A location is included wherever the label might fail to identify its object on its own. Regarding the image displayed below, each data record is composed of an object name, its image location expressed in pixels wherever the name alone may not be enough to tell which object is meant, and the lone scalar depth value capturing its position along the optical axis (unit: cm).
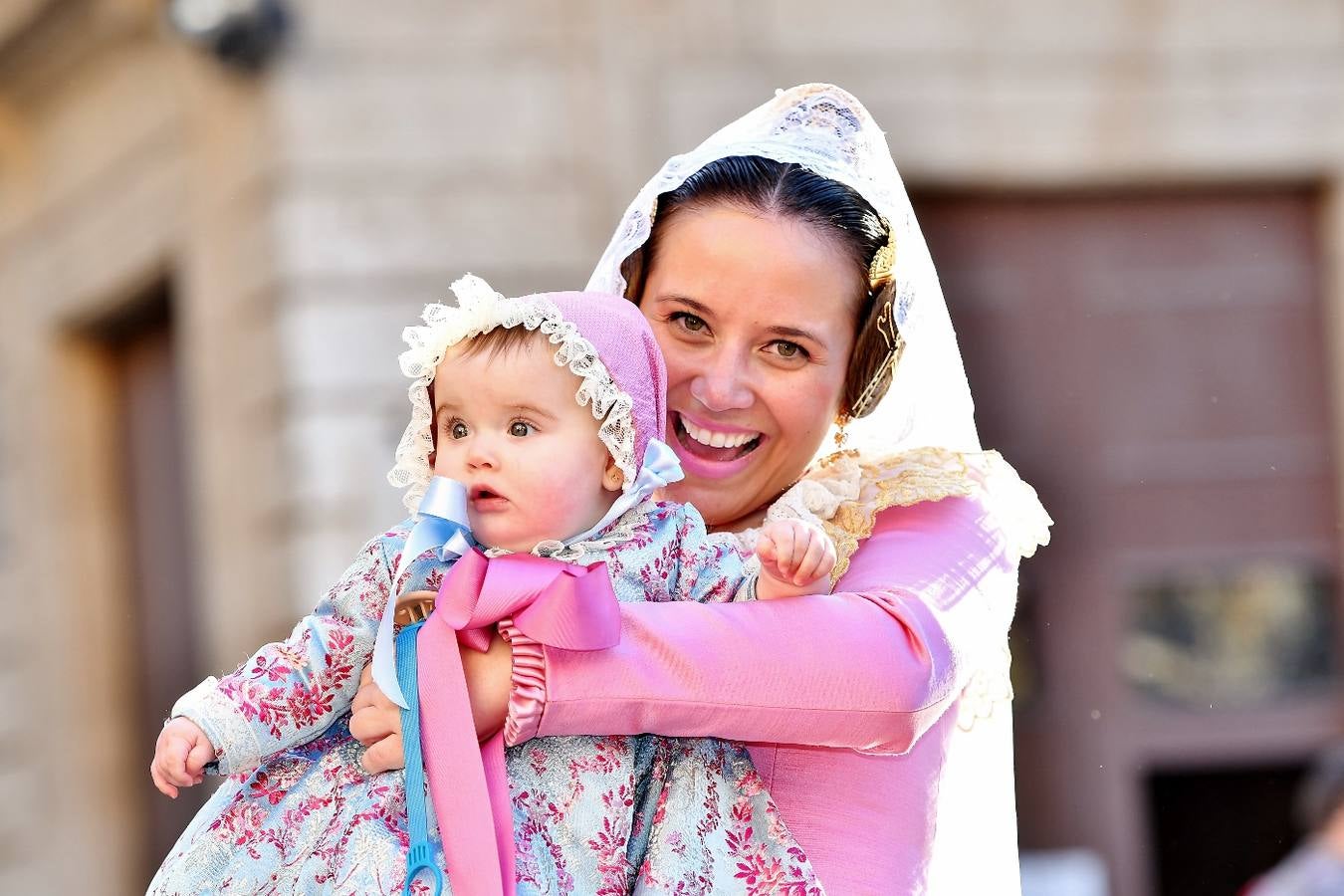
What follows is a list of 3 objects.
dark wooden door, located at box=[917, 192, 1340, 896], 868
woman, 438
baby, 439
